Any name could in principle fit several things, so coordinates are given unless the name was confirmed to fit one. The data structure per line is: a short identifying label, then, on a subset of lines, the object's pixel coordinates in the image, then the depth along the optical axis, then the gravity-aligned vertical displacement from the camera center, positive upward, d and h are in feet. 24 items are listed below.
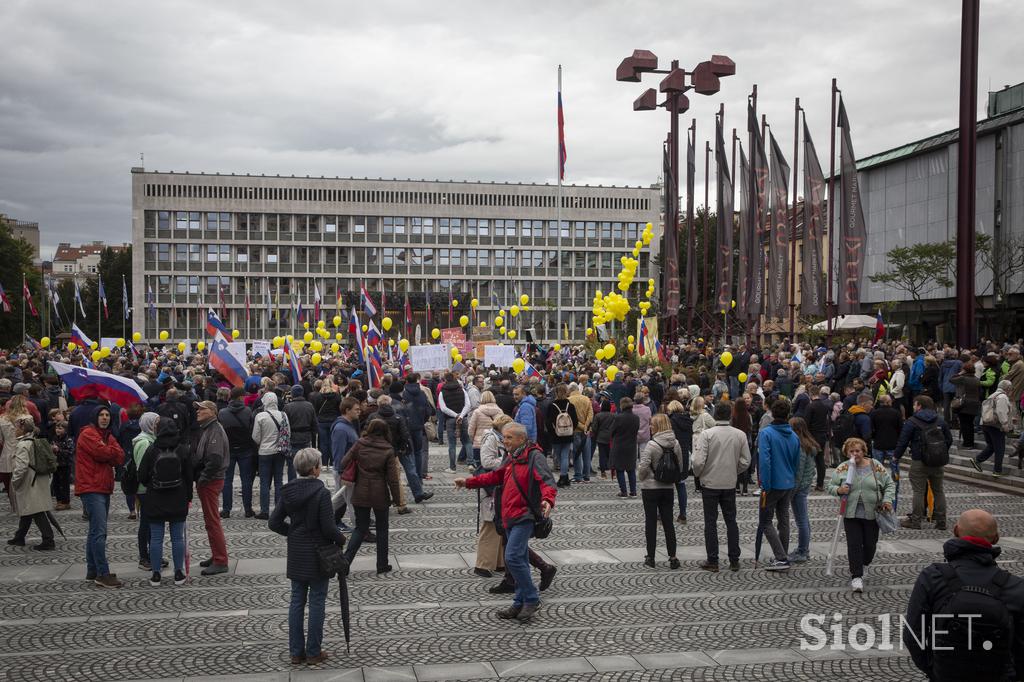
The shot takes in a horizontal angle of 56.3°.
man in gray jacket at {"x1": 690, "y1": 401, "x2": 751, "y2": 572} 31.81 -4.68
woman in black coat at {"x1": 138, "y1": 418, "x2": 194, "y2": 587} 29.37 -4.87
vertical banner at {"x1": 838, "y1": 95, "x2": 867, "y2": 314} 86.17 +9.00
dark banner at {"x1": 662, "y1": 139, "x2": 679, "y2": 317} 110.42 +9.63
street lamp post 111.65 +28.48
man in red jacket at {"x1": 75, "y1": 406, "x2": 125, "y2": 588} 30.19 -4.90
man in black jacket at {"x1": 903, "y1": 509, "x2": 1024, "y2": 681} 13.56 -4.08
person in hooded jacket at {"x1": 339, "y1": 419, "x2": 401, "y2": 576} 30.86 -4.63
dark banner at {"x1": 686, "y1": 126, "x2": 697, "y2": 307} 113.75 +11.39
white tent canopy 117.91 +0.82
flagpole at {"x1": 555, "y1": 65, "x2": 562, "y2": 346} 111.55 +21.32
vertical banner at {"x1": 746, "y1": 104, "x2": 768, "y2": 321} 102.27 +13.56
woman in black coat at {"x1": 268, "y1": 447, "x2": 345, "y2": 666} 22.80 -5.26
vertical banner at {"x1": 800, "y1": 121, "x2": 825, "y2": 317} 91.66 +9.50
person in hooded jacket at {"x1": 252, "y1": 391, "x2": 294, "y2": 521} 40.42 -4.75
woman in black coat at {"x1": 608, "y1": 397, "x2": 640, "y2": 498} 46.73 -5.34
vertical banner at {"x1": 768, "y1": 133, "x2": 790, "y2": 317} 95.61 +8.70
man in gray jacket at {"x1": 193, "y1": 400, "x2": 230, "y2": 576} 32.01 -4.75
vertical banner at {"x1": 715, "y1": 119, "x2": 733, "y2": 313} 104.64 +10.50
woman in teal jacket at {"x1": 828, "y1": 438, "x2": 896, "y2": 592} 28.89 -5.12
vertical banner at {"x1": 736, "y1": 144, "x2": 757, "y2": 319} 103.86 +9.21
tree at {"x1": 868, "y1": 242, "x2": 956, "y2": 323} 138.21 +9.68
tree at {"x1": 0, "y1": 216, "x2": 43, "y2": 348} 209.05 +12.72
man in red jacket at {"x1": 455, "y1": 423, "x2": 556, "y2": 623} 26.27 -4.95
